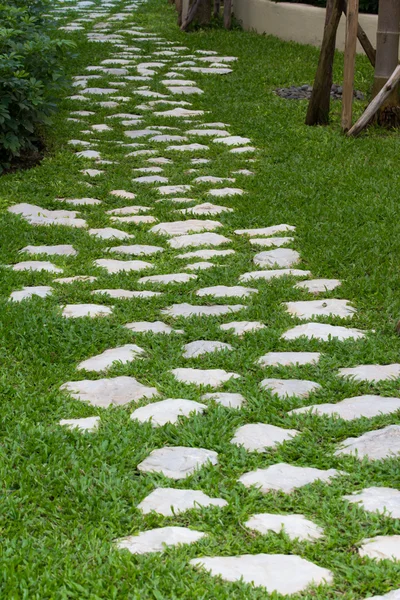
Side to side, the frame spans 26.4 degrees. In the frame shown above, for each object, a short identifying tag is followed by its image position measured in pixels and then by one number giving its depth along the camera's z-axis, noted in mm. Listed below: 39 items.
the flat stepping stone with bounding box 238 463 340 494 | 2688
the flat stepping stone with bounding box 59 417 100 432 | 3034
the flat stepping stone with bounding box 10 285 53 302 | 4270
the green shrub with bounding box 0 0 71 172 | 6477
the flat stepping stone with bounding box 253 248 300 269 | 4812
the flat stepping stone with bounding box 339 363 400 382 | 3420
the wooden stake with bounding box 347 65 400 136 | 7039
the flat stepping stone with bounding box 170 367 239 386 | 3419
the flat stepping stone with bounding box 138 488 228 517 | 2562
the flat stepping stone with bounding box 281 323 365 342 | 3814
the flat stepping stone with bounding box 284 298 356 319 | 4090
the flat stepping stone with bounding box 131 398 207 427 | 3104
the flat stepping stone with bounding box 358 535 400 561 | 2344
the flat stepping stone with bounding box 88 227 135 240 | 5278
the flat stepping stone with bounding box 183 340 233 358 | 3688
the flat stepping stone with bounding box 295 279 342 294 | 4406
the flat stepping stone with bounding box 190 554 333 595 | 2232
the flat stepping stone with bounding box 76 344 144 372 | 3574
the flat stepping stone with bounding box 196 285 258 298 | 4359
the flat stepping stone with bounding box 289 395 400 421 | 3137
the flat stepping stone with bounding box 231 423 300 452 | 2936
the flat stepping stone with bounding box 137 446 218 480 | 2779
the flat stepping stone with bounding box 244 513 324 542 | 2441
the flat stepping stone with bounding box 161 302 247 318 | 4117
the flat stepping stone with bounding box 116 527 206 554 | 2375
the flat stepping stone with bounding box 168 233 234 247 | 5188
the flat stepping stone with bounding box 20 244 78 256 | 5000
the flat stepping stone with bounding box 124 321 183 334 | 3924
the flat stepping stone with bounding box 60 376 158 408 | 3277
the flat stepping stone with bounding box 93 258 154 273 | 4733
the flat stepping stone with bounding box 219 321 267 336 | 3906
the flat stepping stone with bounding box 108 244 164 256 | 5031
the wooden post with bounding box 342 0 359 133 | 7438
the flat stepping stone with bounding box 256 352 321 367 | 3582
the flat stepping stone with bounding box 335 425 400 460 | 2867
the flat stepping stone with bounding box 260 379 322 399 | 3318
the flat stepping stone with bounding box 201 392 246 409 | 3223
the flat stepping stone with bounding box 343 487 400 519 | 2547
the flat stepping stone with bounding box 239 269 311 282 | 4605
